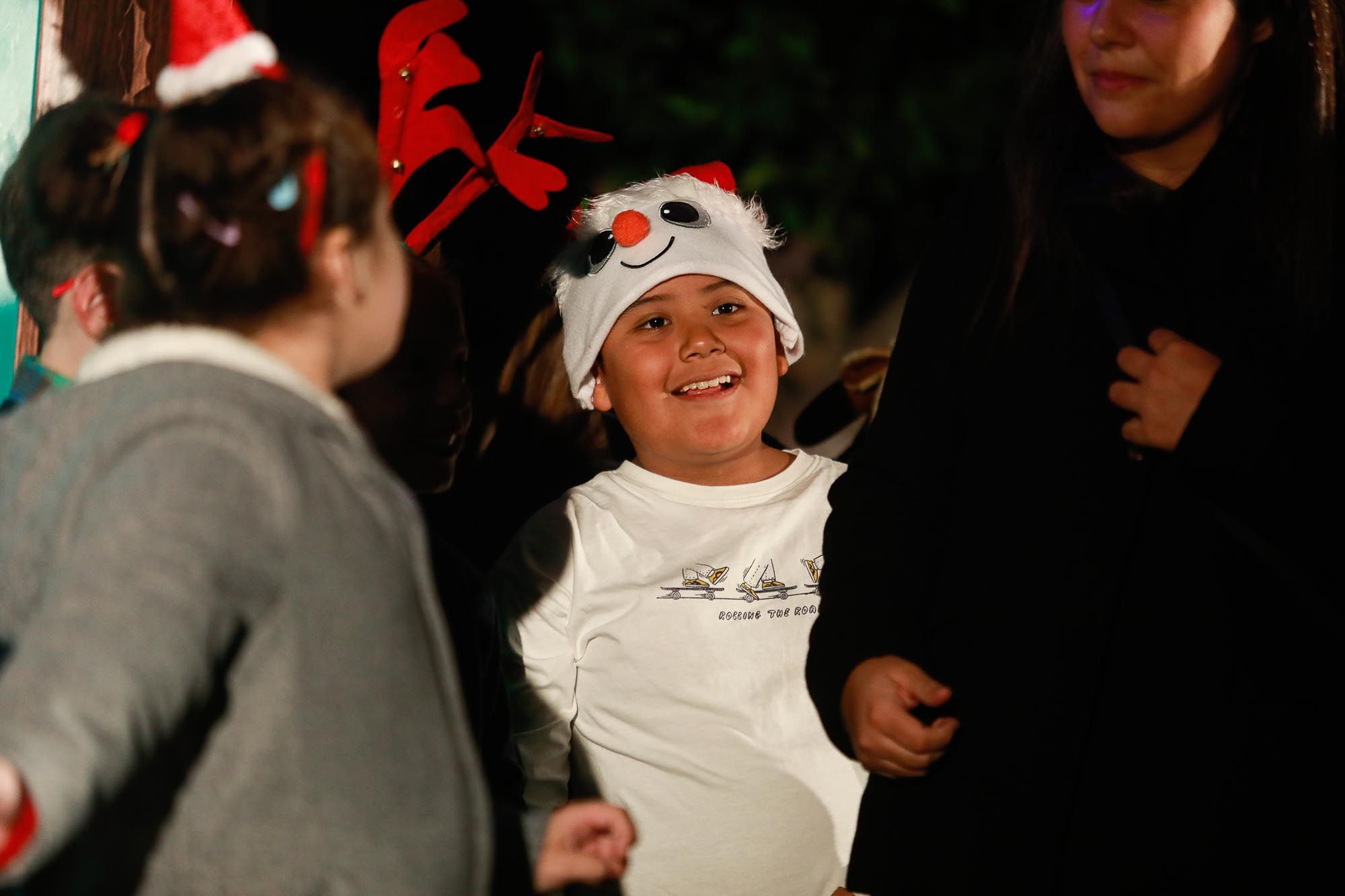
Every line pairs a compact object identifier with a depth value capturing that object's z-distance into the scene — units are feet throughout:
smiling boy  11.08
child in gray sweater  8.92
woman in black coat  10.27
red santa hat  9.96
